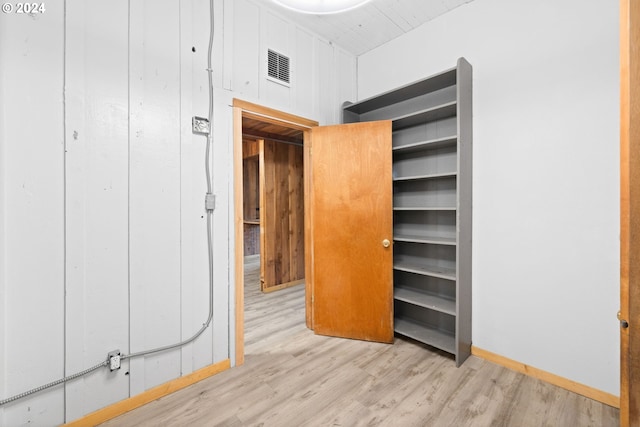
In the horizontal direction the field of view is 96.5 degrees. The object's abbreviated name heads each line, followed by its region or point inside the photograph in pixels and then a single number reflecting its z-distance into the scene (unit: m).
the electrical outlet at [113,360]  1.65
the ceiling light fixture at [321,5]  2.03
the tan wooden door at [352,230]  2.52
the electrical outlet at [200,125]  1.97
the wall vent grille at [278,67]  2.40
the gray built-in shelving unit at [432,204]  2.21
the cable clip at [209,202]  2.02
